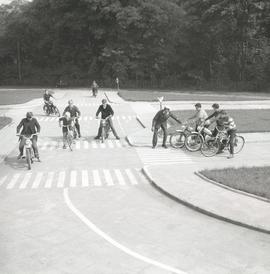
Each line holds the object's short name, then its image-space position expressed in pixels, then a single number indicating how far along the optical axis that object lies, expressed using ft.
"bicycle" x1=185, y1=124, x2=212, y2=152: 60.64
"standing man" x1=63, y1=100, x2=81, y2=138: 69.31
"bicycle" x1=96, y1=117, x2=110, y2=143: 69.67
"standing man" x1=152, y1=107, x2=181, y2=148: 63.31
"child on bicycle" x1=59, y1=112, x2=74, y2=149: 64.75
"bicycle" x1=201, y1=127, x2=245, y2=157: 59.00
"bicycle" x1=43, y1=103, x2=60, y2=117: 102.14
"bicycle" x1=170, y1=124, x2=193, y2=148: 62.64
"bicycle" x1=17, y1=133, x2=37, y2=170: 53.93
